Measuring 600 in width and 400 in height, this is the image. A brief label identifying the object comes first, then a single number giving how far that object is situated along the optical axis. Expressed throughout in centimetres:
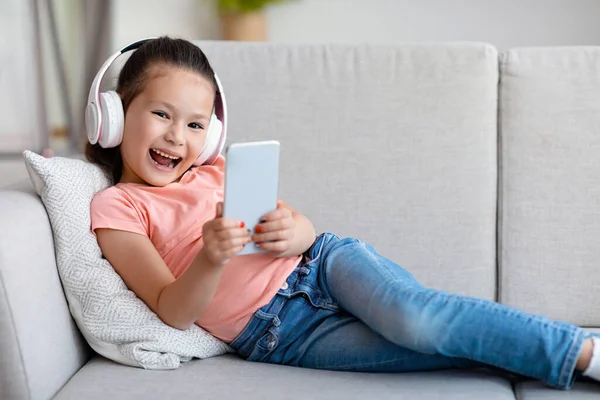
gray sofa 215
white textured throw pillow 187
